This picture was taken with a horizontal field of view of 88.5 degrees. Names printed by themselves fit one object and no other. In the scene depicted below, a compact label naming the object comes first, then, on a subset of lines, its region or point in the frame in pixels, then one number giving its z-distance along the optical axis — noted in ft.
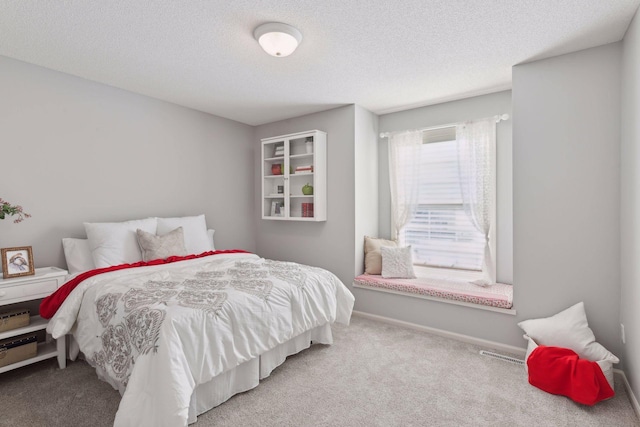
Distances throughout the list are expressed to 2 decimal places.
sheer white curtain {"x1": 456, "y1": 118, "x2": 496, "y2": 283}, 11.40
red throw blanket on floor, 6.71
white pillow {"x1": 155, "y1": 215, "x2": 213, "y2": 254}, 11.37
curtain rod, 11.01
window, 11.51
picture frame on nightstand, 7.90
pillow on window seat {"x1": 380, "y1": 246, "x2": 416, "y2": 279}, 12.30
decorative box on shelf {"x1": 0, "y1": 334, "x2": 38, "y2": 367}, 7.67
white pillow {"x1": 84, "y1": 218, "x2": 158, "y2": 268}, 9.50
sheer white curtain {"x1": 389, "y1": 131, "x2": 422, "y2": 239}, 13.04
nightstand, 7.61
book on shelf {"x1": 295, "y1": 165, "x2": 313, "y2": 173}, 13.43
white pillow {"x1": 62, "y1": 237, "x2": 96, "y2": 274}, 9.50
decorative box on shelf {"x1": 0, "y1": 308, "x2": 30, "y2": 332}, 7.66
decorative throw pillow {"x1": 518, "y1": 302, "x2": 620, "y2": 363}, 7.49
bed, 5.49
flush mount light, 7.21
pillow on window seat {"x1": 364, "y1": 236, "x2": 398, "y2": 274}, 12.81
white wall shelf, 13.16
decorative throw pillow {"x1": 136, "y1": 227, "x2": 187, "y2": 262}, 10.09
